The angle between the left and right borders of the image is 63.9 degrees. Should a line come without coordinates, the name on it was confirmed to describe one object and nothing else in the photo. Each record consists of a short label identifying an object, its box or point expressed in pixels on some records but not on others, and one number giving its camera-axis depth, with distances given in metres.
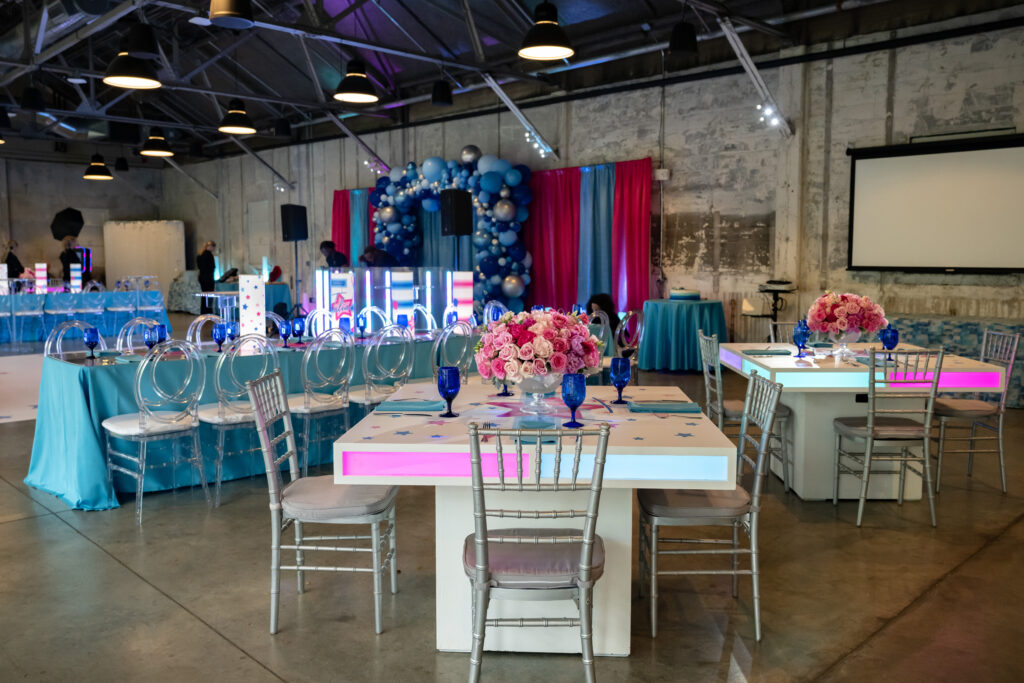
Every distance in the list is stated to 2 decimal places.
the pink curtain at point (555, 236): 11.08
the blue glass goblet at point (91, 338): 4.72
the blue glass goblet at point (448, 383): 3.07
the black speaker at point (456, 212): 9.95
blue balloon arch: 10.98
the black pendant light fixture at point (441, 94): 10.27
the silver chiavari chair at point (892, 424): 4.21
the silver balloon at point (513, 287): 10.95
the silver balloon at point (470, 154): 11.31
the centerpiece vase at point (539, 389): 3.09
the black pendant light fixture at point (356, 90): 6.90
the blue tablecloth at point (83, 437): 4.48
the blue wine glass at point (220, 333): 5.30
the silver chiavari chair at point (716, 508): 2.91
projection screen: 7.57
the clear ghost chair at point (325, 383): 4.98
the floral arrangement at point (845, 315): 4.76
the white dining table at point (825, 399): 4.43
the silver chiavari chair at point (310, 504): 2.96
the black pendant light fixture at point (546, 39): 5.66
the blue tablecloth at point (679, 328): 9.15
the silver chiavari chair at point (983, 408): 4.72
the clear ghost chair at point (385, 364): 5.36
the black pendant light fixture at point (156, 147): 9.68
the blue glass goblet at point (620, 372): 3.25
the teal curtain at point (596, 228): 10.66
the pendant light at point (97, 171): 13.23
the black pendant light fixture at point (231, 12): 5.18
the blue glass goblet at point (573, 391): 2.85
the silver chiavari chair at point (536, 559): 2.31
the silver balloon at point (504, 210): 10.87
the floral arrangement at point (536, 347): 3.01
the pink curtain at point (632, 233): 10.23
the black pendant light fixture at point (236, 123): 8.36
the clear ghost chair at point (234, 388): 4.62
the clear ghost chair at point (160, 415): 4.34
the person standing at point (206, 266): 14.41
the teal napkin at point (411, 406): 3.22
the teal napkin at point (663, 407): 3.19
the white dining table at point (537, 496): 2.60
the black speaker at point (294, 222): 12.27
